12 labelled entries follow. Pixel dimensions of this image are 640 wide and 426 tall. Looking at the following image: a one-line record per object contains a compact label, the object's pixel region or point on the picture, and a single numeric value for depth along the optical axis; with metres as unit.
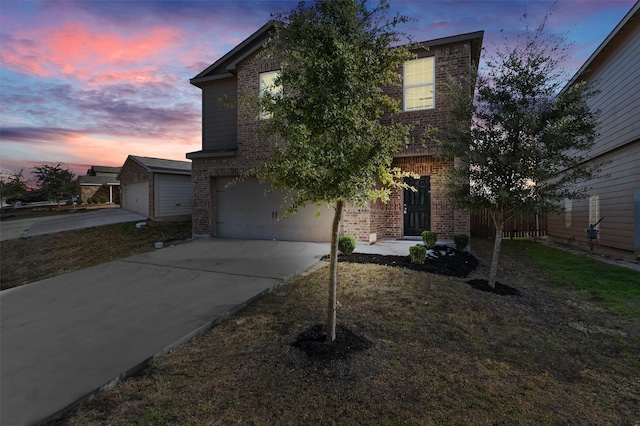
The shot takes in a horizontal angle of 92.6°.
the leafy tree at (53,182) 24.41
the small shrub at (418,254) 7.31
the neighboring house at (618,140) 9.41
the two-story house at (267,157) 9.58
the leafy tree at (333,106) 3.46
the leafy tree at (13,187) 26.52
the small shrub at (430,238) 8.73
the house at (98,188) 32.29
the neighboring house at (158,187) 16.38
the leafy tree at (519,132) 5.82
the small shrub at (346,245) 8.23
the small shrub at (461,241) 8.63
